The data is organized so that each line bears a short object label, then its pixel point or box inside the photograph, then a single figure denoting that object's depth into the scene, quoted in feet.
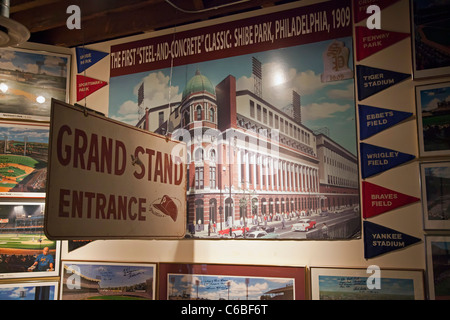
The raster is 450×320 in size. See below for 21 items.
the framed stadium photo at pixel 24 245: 10.08
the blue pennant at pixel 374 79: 7.86
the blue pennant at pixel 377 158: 7.65
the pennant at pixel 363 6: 8.12
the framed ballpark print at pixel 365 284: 7.22
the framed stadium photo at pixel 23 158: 10.35
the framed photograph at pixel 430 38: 7.45
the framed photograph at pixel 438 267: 6.97
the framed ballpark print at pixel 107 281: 9.37
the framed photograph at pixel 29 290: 9.87
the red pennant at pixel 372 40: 7.96
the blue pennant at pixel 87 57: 10.96
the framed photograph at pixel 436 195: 7.14
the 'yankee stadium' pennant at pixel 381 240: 7.42
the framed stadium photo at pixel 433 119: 7.32
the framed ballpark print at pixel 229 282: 8.11
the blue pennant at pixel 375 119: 7.75
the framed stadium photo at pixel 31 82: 10.63
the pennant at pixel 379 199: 7.55
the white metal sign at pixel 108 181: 5.41
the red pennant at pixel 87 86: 10.84
